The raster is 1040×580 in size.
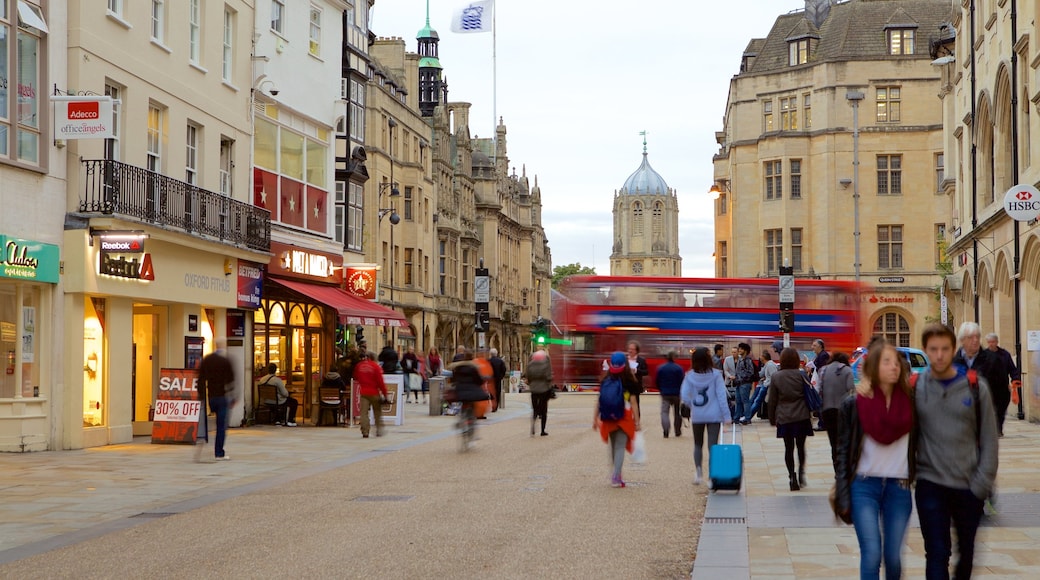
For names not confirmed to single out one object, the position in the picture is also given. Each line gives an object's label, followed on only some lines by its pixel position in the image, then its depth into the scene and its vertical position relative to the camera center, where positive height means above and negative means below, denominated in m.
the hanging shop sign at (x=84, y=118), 20.41 +3.60
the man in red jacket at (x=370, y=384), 23.88 -0.64
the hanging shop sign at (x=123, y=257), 21.58 +1.58
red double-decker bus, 46.47 +1.14
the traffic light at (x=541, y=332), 52.61 +0.66
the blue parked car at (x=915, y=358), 31.00 -0.25
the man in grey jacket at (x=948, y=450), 6.93 -0.54
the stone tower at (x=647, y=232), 184.25 +16.55
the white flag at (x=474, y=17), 53.62 +13.50
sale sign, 22.61 -1.01
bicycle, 21.23 -1.23
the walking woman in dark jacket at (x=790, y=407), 15.02 -0.67
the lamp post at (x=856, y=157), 57.85 +8.79
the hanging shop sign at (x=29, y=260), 19.50 +1.36
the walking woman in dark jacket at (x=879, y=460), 7.07 -0.61
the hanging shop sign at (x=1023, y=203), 24.28 +2.67
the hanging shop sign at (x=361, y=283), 33.78 +1.69
